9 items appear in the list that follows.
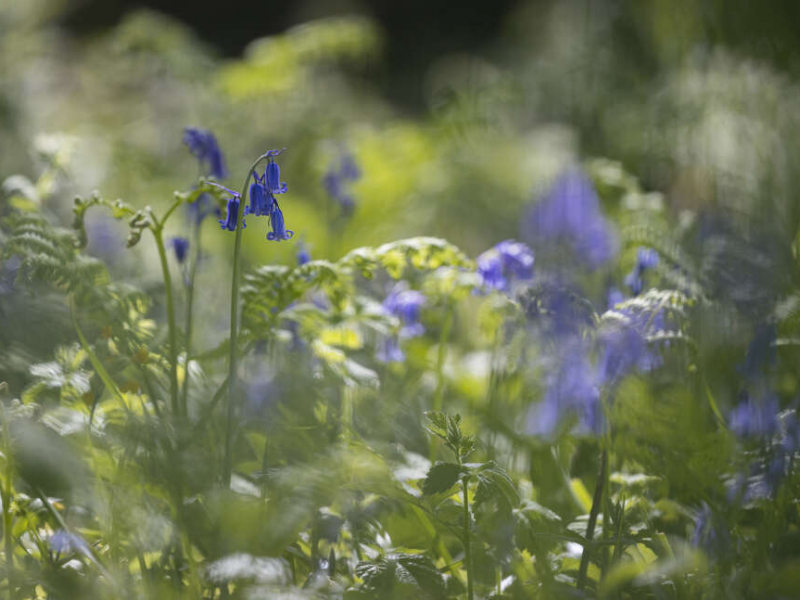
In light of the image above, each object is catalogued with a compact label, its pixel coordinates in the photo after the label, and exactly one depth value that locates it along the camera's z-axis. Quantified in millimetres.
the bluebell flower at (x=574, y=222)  2637
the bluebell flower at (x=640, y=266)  2422
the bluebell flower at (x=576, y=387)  2364
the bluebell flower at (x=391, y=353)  2512
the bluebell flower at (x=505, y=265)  2457
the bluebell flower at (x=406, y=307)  2522
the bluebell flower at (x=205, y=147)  2475
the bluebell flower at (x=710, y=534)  2286
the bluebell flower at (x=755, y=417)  2323
